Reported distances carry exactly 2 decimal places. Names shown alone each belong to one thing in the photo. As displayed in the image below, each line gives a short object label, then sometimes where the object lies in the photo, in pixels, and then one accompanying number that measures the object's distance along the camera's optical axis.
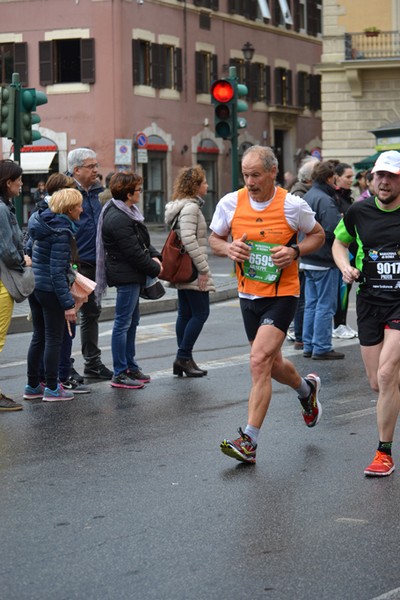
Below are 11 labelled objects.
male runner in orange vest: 7.89
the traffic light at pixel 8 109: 17.20
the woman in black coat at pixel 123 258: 10.79
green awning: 35.28
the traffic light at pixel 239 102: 21.70
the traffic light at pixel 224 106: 21.64
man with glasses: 11.16
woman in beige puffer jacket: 11.31
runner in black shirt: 7.44
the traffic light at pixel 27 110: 17.30
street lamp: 45.31
